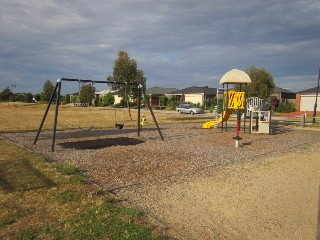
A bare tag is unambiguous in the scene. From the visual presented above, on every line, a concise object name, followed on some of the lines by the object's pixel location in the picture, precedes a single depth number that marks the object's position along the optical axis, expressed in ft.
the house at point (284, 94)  177.88
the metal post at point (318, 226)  10.51
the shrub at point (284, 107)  143.84
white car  135.33
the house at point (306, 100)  148.36
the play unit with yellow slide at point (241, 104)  47.19
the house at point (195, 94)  184.03
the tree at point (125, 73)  78.69
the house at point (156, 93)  191.60
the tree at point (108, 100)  207.92
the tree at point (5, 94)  264.11
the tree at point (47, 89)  233.96
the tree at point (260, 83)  145.07
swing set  34.73
